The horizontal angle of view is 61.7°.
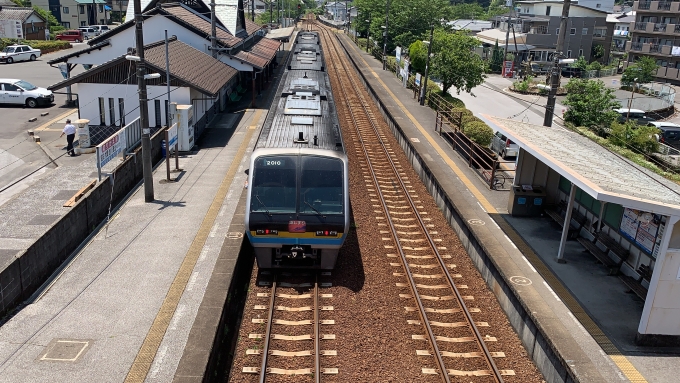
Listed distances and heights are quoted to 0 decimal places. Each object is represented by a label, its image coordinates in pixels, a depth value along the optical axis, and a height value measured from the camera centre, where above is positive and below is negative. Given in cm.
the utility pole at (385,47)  4856 -137
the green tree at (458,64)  3075 -146
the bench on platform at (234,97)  3221 -410
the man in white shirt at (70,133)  2092 -429
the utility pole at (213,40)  2915 -97
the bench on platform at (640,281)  1095 -455
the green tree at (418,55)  3756 -144
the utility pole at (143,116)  1442 -257
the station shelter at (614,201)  935 -345
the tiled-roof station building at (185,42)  2742 -118
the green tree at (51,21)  6606 -115
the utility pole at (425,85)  3141 -277
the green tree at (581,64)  5834 -207
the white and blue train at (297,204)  1134 -345
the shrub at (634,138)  2522 -398
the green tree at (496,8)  11300 +628
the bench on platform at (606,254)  1217 -450
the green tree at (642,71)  5000 -212
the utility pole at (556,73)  1609 -89
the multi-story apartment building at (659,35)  5338 +113
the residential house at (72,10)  7538 +30
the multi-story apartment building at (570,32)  6588 +119
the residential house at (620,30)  7400 +219
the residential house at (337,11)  14888 +456
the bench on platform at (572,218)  1422 -439
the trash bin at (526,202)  1538 -422
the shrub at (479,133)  2286 -374
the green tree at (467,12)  10906 +457
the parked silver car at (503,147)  2375 -442
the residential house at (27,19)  5553 -91
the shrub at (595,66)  5922 -224
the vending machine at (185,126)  2041 -376
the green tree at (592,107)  2780 -303
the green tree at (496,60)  6469 -247
